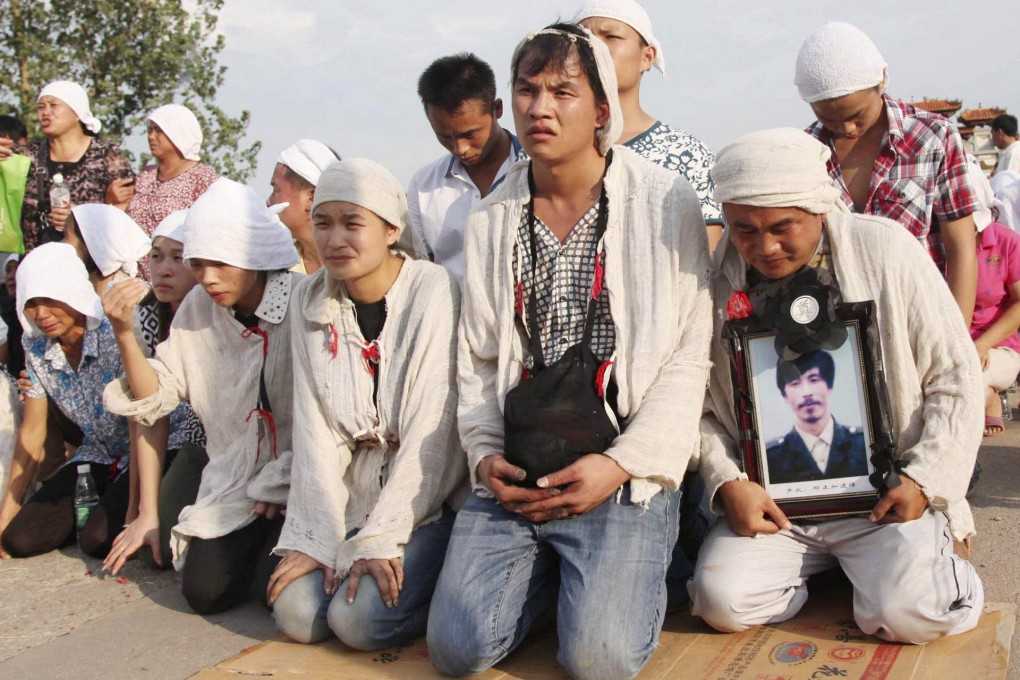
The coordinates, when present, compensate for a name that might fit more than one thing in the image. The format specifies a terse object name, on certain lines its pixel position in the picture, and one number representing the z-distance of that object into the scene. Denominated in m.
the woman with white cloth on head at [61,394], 4.86
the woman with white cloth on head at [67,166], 6.56
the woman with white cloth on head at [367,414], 3.55
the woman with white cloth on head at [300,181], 5.63
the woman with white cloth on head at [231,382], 4.08
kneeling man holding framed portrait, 3.08
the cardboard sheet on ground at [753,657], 2.96
